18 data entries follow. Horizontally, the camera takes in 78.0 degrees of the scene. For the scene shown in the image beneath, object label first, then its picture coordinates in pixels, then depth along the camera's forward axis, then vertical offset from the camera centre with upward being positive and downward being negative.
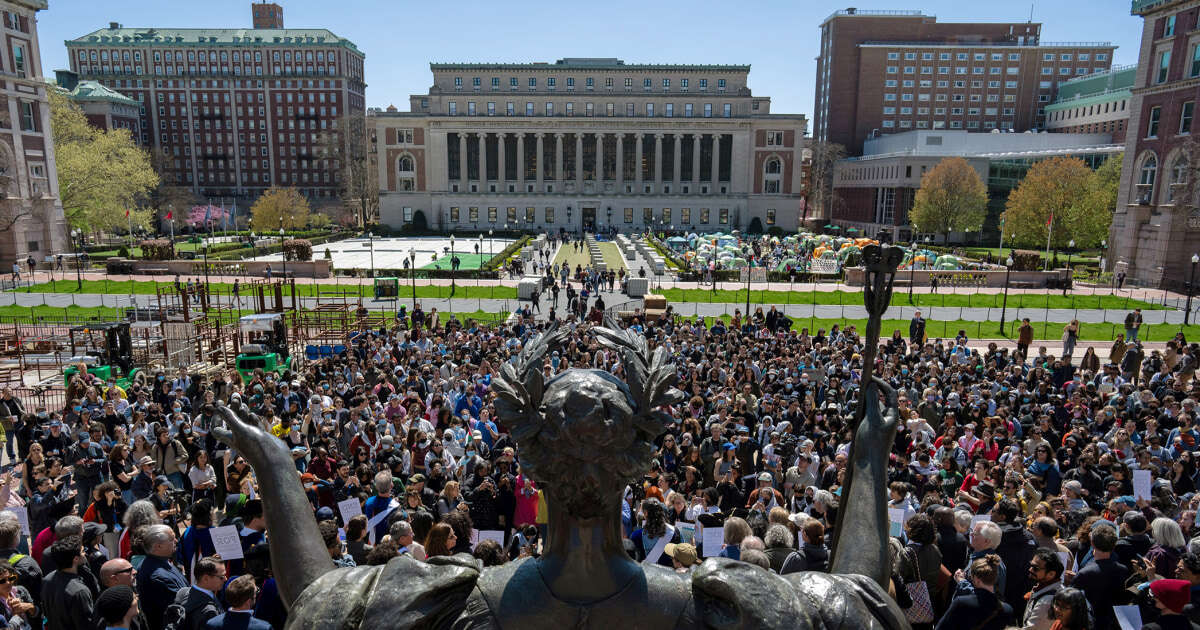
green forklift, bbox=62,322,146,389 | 20.67 -4.58
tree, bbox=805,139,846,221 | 116.62 +5.66
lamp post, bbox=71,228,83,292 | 43.61 -4.11
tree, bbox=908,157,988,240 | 78.00 +1.47
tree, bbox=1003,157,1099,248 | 63.03 +0.77
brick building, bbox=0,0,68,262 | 54.59 +3.72
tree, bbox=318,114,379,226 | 112.00 +6.28
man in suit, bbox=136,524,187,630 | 5.95 -3.00
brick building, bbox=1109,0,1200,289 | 47.81 +3.93
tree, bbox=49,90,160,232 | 61.53 +2.20
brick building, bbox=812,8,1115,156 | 117.06 +21.88
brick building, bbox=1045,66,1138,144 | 93.81 +14.79
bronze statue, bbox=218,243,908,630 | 2.22 -1.14
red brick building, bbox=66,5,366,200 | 125.62 +17.29
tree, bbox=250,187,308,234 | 77.75 -0.69
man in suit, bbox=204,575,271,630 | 5.23 -2.88
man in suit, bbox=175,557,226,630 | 5.49 -2.94
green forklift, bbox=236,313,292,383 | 20.94 -4.39
